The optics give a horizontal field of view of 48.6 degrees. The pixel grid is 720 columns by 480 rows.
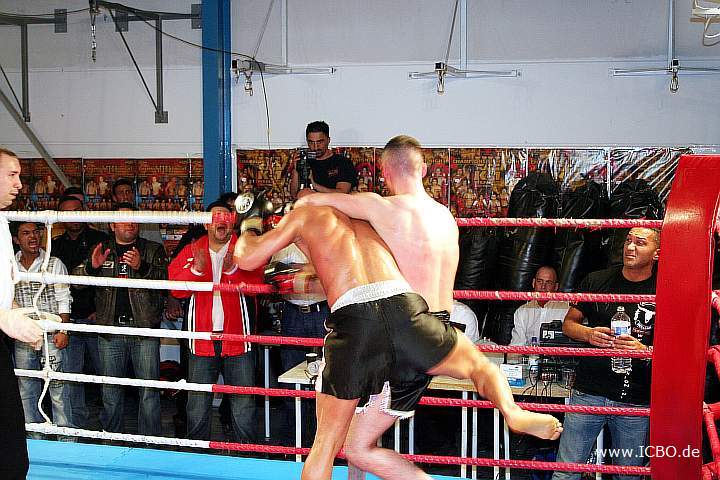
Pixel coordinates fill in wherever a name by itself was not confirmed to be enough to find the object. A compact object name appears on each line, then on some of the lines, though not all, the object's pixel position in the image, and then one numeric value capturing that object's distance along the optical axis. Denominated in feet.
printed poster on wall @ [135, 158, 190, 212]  20.77
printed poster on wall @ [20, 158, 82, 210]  21.47
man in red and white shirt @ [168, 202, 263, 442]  13.98
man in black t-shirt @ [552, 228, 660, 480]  10.87
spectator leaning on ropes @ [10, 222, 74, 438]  14.16
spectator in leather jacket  14.53
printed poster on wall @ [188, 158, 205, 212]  20.70
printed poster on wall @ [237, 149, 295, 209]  20.13
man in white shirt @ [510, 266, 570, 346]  15.19
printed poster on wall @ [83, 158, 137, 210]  21.09
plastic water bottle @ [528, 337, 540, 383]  13.71
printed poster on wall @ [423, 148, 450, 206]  19.49
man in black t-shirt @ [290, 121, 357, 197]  18.54
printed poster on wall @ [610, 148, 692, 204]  18.48
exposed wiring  21.47
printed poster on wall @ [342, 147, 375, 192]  19.75
